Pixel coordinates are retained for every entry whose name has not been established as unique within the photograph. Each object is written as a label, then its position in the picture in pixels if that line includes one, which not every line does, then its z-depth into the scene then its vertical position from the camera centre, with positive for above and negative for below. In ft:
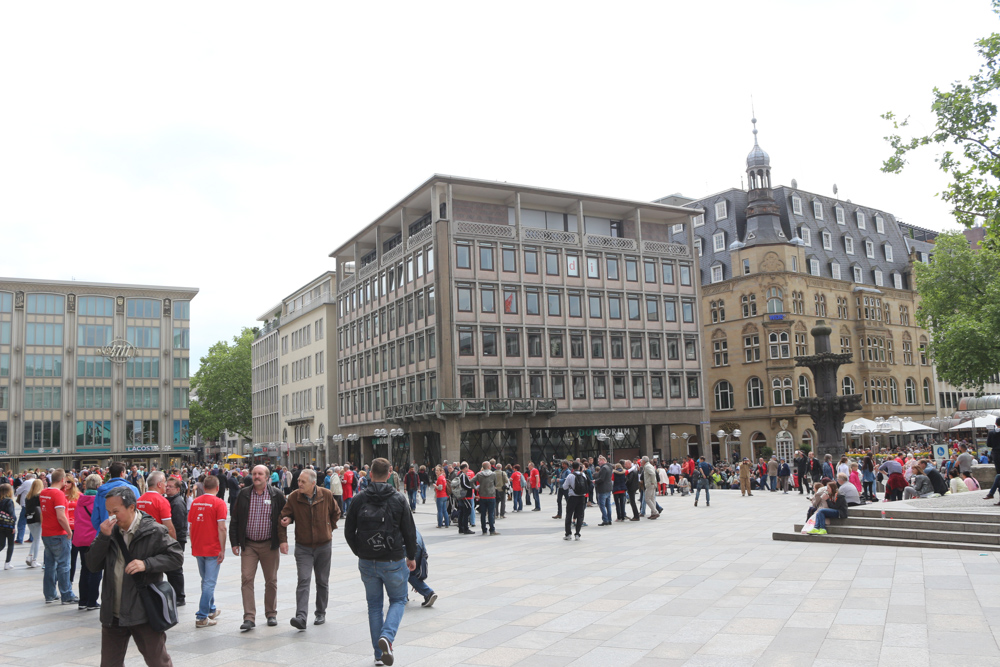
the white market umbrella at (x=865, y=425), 133.81 -0.83
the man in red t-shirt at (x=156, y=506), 31.45 -2.12
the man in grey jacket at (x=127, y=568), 18.35 -2.59
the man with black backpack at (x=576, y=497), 60.49 -4.65
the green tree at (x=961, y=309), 142.92 +20.26
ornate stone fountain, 118.95 +2.62
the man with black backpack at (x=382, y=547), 24.48 -3.14
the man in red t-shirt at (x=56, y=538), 36.63 -3.68
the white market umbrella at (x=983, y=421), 124.98 -0.94
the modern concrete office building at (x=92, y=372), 222.89 +22.18
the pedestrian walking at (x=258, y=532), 30.48 -3.17
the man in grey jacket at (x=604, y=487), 72.38 -4.84
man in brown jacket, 30.53 -3.20
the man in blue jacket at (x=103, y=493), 32.33 -1.56
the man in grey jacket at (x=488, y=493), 66.49 -4.51
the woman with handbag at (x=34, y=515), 44.32 -3.47
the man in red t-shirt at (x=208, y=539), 31.22 -3.48
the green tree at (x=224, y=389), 318.24 +22.42
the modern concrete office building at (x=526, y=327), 163.73 +22.49
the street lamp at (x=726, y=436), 212.43 -2.59
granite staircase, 47.32 -6.69
